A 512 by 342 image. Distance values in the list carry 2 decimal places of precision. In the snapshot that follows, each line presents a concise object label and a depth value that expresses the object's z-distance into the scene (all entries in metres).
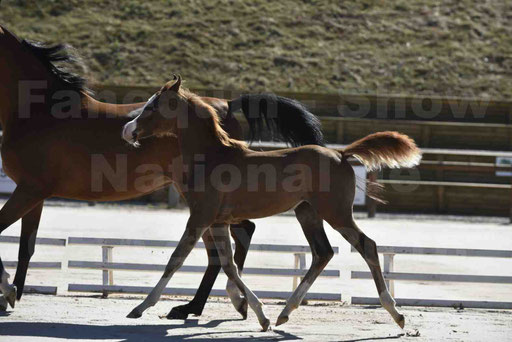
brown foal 13.77
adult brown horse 15.45
